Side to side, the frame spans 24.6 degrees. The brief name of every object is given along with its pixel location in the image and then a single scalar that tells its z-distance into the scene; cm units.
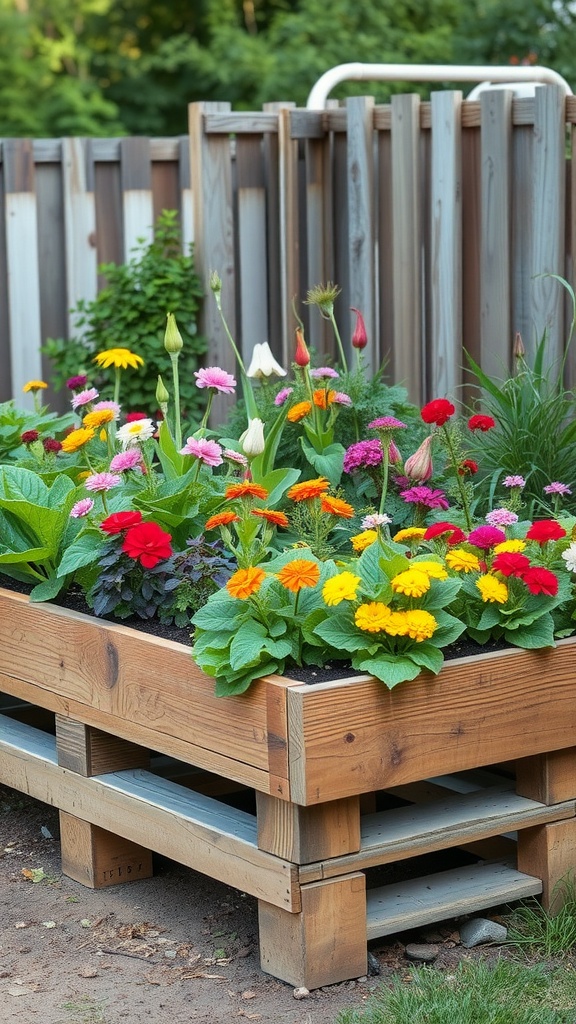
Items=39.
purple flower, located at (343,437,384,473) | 349
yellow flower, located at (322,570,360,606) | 261
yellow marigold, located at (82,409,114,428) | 339
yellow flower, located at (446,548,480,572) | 288
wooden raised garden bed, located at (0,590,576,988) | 263
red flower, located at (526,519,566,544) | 288
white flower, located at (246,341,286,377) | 374
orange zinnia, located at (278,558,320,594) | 261
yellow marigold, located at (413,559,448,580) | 268
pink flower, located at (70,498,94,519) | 312
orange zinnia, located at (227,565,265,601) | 265
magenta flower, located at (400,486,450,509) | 323
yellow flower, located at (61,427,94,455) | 337
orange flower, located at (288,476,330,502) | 293
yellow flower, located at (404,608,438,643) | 263
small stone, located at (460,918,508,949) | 288
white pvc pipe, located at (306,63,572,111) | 550
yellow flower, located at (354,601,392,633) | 264
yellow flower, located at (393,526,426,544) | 287
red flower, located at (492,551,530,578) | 273
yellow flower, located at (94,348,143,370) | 369
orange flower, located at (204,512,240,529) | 290
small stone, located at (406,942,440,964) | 282
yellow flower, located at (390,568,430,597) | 262
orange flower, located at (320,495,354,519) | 304
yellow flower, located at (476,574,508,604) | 280
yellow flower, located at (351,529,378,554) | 301
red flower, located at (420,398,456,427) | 321
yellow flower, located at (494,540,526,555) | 288
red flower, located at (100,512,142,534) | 300
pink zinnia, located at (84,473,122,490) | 312
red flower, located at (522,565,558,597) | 271
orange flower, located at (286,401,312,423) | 369
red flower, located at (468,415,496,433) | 342
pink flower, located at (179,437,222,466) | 316
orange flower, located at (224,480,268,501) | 288
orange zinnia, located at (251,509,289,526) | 295
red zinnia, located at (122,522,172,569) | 292
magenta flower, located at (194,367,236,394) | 346
